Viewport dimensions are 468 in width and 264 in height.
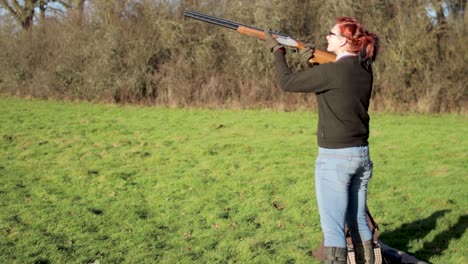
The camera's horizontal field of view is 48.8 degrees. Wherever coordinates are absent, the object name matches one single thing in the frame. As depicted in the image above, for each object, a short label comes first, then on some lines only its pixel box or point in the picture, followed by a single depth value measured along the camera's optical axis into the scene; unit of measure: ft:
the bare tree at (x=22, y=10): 81.51
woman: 11.85
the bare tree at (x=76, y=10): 74.79
